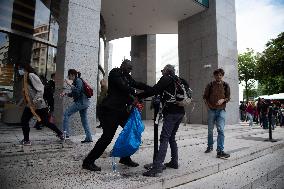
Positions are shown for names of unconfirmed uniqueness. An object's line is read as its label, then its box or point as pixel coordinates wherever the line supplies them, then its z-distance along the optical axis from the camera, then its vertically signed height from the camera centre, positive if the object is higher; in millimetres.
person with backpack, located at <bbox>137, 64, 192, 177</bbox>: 3814 +121
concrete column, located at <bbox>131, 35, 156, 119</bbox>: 19844 +4261
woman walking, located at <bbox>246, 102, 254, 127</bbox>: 14152 +39
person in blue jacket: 5988 +227
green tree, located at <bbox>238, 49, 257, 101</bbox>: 39531 +6951
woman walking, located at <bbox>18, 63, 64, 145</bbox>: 5445 +194
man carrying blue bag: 3756 +39
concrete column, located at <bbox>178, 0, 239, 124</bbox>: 13406 +3388
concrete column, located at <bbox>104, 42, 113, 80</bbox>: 21670 +4994
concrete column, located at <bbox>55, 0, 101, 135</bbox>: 7102 +1841
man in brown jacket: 5270 +201
